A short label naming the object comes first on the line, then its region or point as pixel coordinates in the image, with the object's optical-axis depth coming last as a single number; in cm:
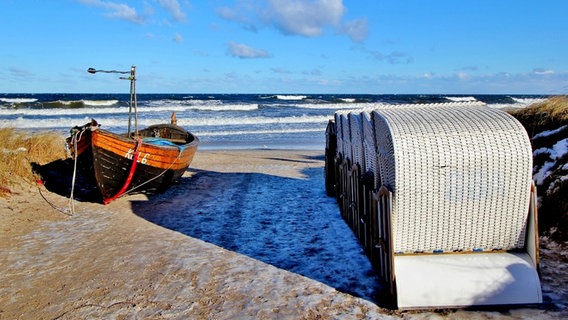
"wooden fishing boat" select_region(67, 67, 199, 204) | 874
